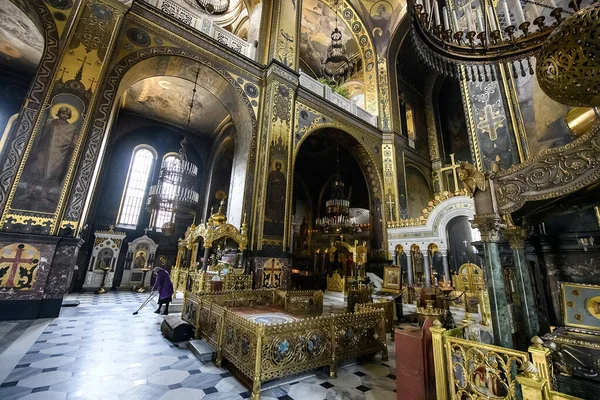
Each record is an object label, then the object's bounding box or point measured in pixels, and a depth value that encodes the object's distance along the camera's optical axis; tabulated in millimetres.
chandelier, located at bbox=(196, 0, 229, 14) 10881
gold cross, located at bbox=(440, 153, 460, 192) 12431
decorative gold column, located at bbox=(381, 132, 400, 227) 11406
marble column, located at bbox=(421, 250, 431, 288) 8886
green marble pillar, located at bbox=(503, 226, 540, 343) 2434
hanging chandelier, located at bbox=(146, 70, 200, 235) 9195
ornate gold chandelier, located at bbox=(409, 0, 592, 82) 3078
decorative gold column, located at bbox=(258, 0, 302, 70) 9312
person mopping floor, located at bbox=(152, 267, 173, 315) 6301
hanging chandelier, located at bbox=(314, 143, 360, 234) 11094
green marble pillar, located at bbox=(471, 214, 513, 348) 2197
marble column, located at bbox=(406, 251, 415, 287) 9516
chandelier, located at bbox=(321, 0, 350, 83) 9695
